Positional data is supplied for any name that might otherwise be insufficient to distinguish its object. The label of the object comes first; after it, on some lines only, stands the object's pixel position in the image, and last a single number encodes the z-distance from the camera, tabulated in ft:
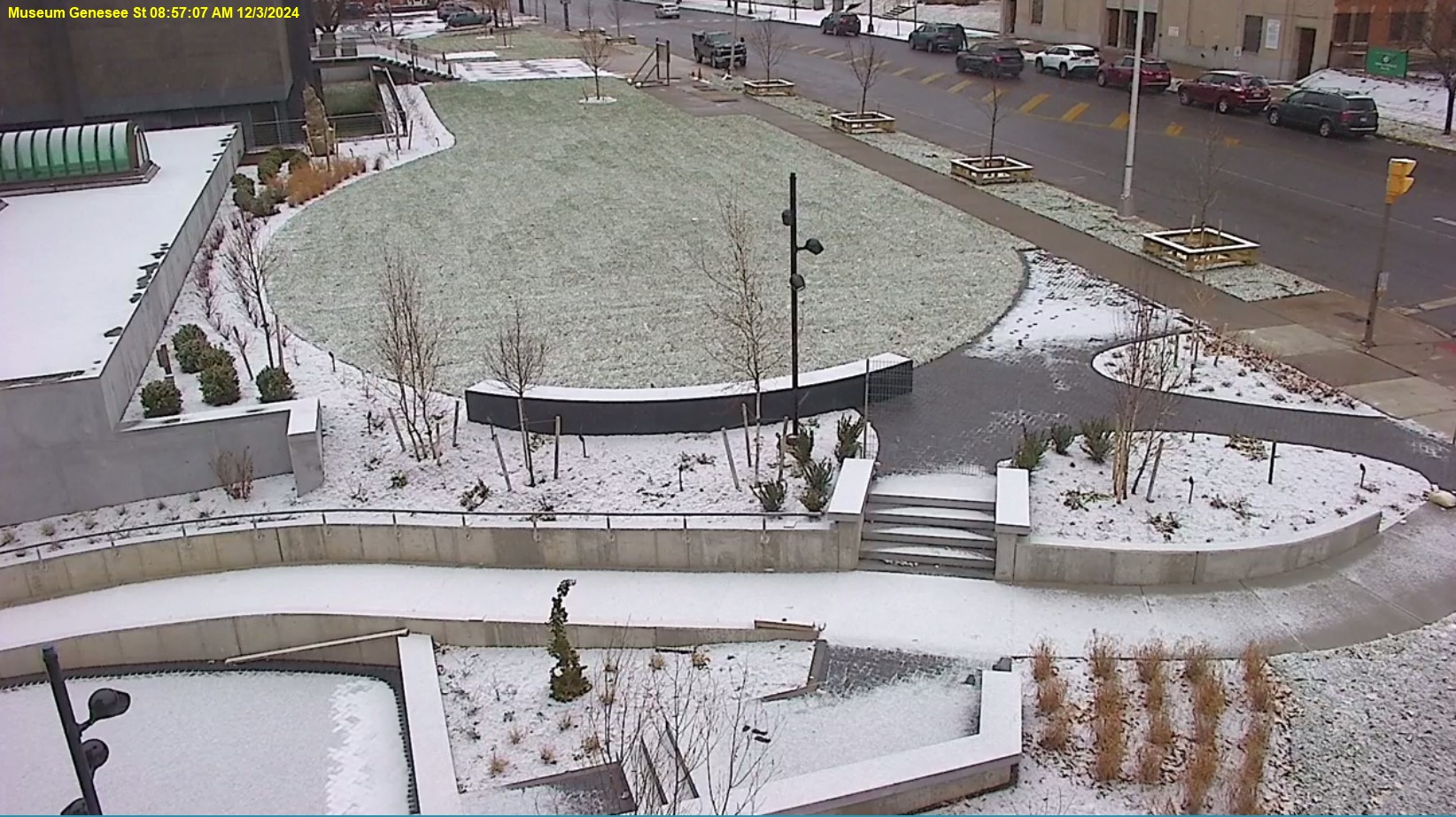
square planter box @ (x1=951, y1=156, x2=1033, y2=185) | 102.63
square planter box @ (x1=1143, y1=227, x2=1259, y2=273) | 78.64
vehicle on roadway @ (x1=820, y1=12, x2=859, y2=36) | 216.95
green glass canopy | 94.12
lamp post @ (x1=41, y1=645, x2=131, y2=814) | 27.96
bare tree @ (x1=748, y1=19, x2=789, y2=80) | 162.87
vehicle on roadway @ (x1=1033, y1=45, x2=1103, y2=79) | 161.07
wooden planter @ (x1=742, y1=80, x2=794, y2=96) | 153.48
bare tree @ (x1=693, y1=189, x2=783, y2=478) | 56.13
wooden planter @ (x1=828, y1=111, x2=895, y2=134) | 126.52
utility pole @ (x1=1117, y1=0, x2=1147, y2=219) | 89.91
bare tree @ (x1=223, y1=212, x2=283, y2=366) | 67.46
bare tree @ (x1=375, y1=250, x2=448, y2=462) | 54.54
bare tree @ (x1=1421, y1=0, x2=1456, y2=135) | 122.21
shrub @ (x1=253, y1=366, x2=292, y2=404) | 57.88
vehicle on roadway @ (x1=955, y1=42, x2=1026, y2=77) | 163.22
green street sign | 136.36
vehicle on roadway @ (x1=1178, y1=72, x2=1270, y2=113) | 130.31
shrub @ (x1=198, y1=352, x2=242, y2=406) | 56.95
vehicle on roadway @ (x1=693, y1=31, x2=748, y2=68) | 181.06
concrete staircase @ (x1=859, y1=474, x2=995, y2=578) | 47.88
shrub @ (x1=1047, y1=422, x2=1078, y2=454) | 53.06
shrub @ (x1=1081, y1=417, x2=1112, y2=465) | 52.31
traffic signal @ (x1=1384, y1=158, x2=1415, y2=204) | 63.26
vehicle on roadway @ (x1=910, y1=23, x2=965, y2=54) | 190.70
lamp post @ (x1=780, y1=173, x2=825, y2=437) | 50.31
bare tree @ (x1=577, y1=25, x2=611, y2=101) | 163.43
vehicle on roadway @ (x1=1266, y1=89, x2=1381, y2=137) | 117.29
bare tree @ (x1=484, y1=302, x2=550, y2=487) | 53.36
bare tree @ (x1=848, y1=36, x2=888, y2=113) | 129.59
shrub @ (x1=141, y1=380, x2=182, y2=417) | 54.90
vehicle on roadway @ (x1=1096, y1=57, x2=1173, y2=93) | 147.43
